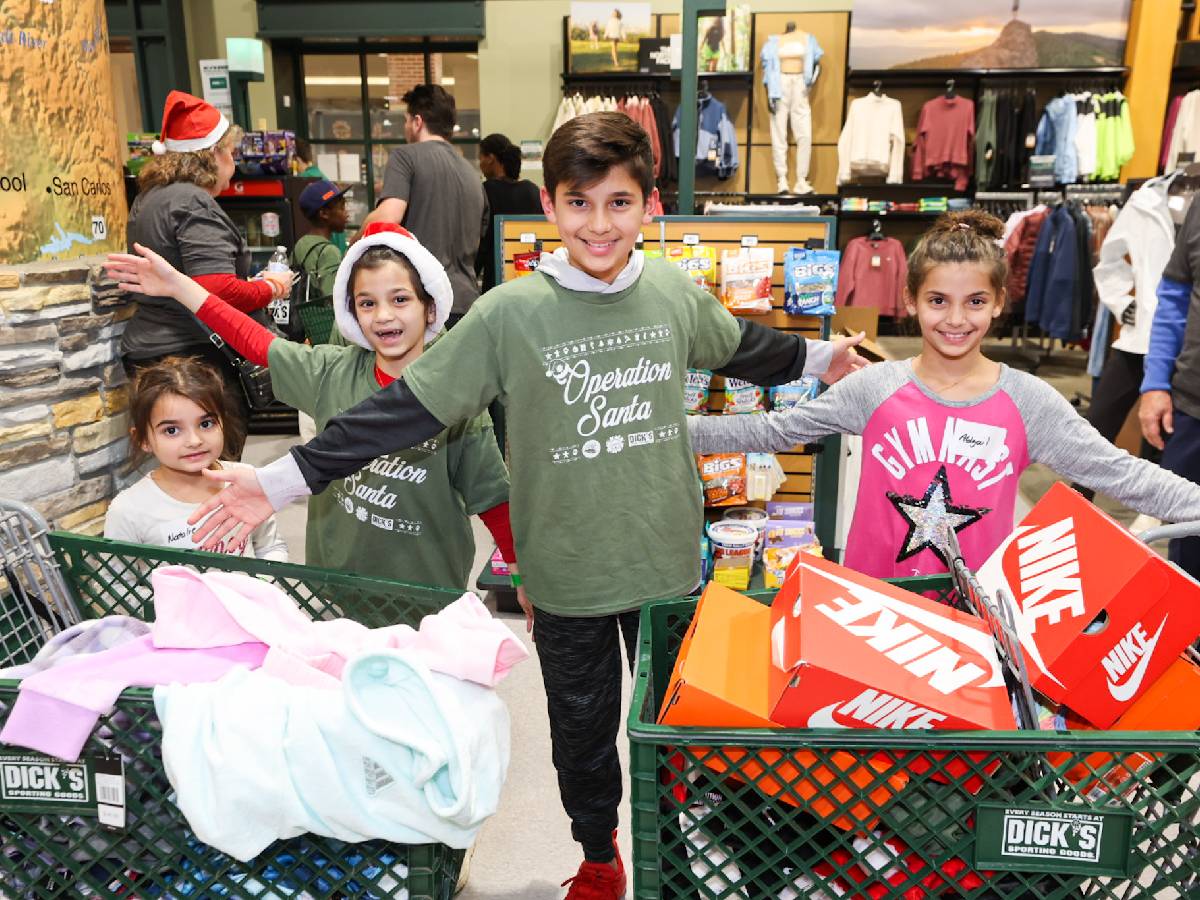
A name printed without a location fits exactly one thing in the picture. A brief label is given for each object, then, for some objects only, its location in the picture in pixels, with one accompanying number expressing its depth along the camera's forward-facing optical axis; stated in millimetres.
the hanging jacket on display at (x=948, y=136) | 9320
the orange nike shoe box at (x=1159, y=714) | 995
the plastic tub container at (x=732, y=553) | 3188
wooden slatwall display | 3227
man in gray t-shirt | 3889
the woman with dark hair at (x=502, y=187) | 5281
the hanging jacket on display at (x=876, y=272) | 8898
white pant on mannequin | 9430
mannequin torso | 9289
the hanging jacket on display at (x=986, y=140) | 9266
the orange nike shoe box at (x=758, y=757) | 939
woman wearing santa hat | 2918
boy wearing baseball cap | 5039
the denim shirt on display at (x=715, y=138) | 9375
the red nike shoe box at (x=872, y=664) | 945
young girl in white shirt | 1965
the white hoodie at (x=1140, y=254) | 4164
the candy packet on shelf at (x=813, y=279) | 3078
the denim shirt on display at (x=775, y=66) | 9328
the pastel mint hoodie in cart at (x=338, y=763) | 939
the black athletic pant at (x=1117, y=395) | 4168
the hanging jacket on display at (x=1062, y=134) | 8977
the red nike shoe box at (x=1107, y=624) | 1039
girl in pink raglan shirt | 1712
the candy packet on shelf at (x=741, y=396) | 3189
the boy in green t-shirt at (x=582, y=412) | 1515
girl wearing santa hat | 1874
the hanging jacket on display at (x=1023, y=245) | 7738
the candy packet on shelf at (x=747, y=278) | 3127
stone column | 2273
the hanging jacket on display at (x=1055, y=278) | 7324
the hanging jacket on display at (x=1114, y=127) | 8898
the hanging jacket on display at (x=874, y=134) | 9320
